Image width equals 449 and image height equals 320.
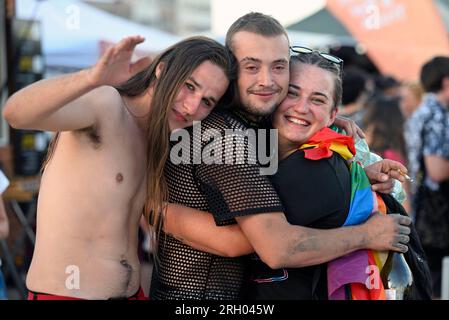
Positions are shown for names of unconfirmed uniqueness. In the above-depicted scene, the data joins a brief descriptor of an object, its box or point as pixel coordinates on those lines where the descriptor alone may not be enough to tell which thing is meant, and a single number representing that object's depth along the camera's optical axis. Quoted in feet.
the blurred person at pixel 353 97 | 18.52
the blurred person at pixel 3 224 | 12.35
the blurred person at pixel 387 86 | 22.85
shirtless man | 8.11
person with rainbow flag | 8.25
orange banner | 25.45
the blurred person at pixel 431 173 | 17.11
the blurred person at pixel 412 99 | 22.21
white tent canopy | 20.16
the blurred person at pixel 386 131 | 16.97
